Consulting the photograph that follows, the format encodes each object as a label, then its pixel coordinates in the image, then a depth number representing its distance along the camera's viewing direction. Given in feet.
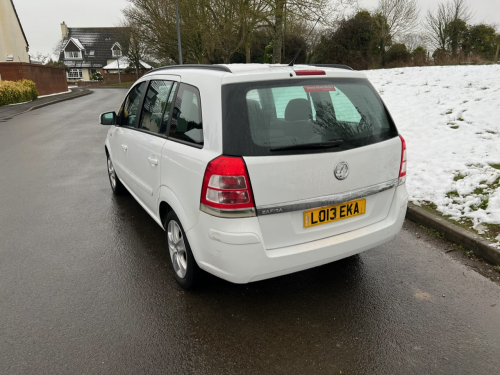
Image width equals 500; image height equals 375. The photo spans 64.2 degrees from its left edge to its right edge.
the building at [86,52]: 258.57
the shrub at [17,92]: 72.63
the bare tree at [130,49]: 183.93
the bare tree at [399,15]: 112.06
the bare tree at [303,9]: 70.08
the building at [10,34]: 122.72
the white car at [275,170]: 8.69
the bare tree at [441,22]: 107.96
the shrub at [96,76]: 235.40
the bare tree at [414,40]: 116.90
